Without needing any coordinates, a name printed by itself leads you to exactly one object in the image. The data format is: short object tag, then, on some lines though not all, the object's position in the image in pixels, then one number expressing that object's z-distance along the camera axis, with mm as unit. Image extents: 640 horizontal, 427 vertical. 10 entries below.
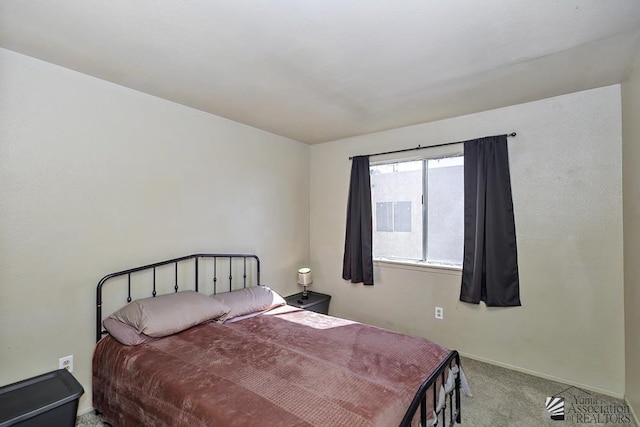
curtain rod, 2856
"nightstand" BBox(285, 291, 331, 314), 3659
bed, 1457
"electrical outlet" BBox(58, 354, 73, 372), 2119
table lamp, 3908
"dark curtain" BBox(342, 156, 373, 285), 3729
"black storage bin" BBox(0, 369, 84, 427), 1571
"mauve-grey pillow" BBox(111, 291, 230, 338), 2170
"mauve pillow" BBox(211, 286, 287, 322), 2725
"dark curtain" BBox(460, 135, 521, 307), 2834
